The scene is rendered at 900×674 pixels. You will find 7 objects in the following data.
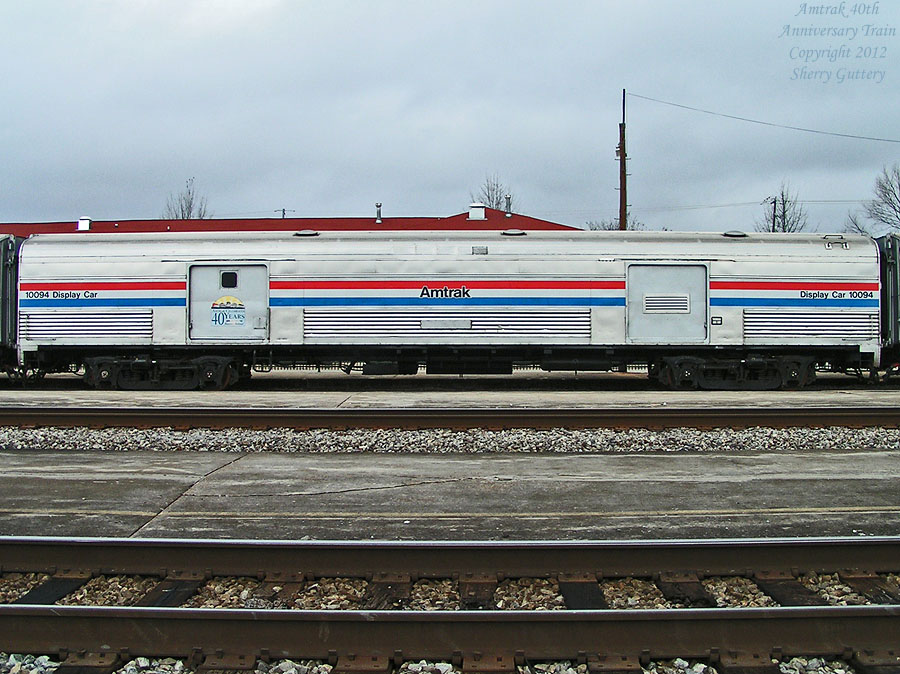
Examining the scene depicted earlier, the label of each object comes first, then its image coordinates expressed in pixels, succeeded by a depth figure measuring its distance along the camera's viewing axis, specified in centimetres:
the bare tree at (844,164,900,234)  4412
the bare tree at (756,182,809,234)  4912
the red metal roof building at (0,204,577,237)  3419
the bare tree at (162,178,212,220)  5494
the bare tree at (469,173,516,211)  5184
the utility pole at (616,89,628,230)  2712
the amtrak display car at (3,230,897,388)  1558
